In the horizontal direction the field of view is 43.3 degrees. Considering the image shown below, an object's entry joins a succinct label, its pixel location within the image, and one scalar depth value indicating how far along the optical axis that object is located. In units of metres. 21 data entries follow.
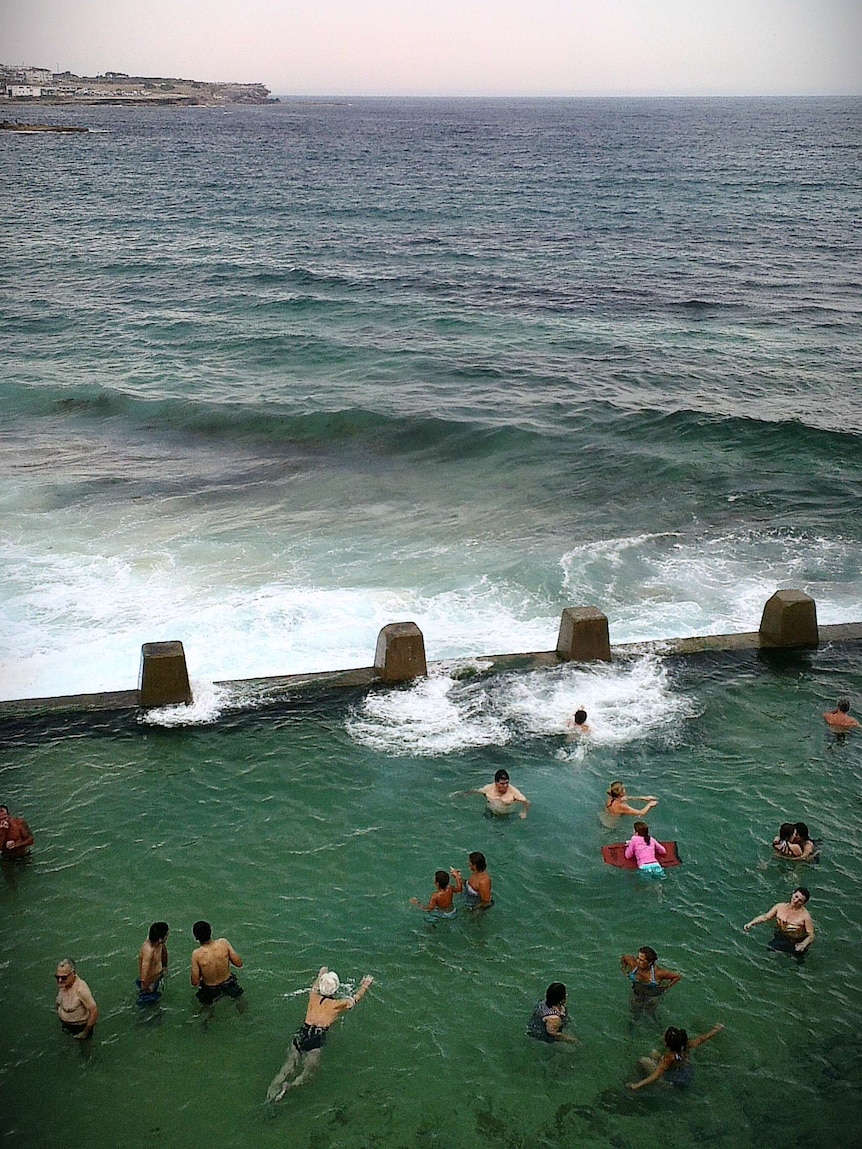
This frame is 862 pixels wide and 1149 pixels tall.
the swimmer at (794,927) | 12.20
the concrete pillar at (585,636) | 18.03
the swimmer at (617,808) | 14.28
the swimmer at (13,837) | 13.43
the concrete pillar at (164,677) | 16.62
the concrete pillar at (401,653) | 17.42
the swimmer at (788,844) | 13.62
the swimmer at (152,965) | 11.31
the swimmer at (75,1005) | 10.83
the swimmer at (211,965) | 11.30
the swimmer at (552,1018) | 10.96
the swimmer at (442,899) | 12.58
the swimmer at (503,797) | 14.43
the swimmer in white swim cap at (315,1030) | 10.81
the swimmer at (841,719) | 16.62
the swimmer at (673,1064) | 10.47
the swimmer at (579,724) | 15.95
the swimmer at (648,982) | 11.46
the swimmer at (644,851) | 13.39
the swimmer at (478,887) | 12.75
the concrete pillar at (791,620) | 18.77
